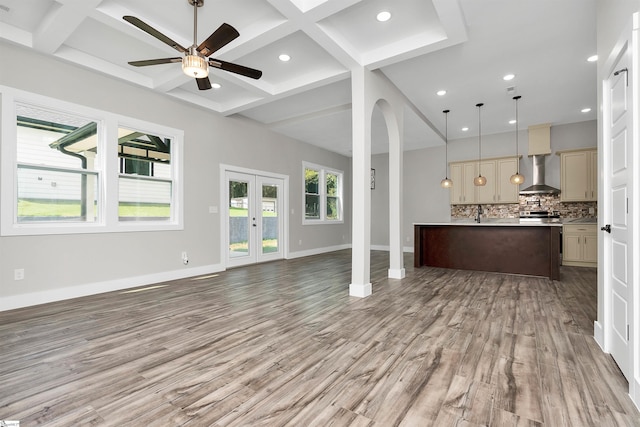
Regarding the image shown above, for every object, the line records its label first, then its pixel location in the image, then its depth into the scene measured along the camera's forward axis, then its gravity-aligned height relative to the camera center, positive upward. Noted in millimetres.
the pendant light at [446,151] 6473 +1735
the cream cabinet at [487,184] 7223 +765
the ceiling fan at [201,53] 2461 +1479
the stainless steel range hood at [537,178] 6801 +806
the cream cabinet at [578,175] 6250 +791
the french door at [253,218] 6184 -87
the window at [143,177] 4521 +601
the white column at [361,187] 3924 +351
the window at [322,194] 8344 +576
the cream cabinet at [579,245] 5887 -645
